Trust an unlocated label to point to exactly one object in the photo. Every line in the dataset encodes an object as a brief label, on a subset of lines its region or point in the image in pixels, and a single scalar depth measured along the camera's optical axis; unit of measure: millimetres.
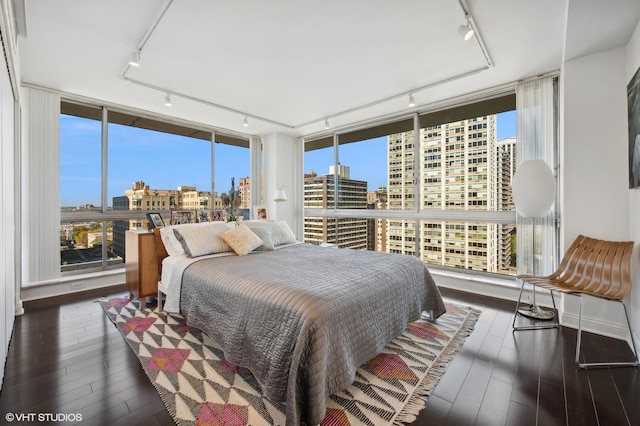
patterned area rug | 1552
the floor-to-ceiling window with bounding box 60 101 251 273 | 3947
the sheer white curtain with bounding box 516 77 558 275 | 3195
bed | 1469
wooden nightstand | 3053
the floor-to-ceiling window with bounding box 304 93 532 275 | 3818
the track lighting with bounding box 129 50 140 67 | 2615
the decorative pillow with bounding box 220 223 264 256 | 3023
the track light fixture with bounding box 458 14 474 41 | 2189
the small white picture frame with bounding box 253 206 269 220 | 5246
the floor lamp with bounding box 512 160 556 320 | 2846
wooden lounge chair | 2107
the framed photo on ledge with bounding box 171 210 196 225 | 3561
